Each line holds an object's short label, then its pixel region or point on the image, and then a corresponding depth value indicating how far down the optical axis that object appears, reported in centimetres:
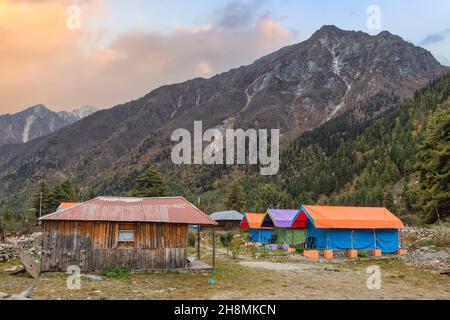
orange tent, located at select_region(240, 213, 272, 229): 5801
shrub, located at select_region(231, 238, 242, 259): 3509
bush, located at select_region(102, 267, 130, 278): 2238
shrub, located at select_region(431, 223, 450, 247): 3303
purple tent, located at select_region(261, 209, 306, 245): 4278
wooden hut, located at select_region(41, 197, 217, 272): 2305
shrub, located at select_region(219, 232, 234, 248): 4259
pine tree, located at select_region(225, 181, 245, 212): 9462
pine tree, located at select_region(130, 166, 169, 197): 8088
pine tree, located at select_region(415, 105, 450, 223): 4141
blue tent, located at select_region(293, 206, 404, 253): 3628
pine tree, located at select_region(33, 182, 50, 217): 7844
